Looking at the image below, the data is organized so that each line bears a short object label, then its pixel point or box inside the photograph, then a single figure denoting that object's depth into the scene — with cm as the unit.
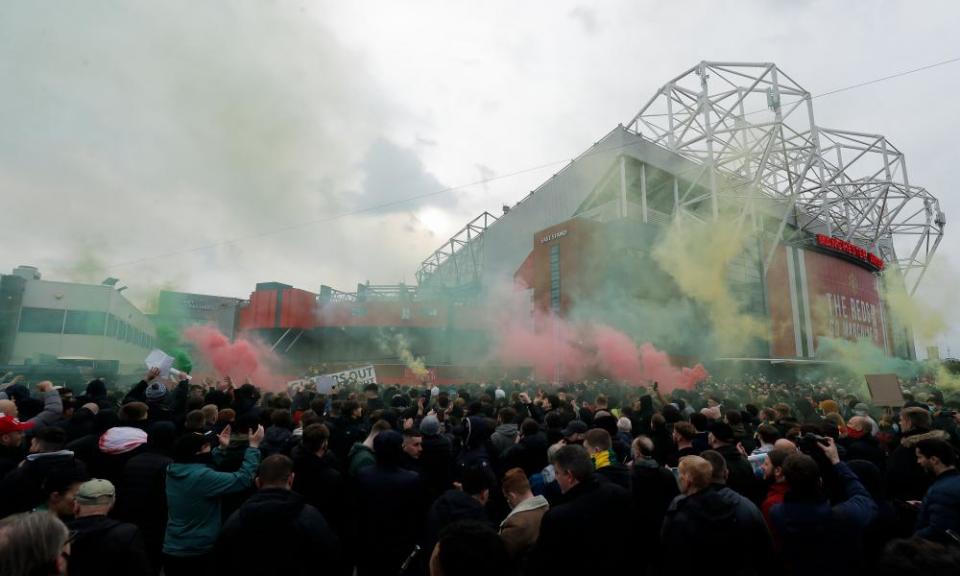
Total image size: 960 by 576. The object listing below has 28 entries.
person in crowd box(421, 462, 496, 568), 335
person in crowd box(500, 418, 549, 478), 493
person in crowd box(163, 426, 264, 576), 377
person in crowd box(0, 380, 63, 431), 618
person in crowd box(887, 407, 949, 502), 439
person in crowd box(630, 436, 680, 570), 401
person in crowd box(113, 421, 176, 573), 415
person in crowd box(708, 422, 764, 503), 418
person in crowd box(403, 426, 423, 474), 490
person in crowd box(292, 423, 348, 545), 424
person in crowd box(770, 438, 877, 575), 315
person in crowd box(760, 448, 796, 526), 375
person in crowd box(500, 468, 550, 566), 318
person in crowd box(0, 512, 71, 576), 186
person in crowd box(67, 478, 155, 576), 258
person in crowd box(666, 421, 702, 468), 473
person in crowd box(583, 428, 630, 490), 399
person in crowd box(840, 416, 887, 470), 509
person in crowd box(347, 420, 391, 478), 471
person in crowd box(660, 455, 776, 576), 292
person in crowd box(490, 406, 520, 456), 569
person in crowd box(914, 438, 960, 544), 333
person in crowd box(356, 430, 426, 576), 402
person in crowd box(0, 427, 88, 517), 291
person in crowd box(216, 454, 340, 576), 292
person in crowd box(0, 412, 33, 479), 462
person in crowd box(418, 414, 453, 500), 494
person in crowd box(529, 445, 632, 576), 291
